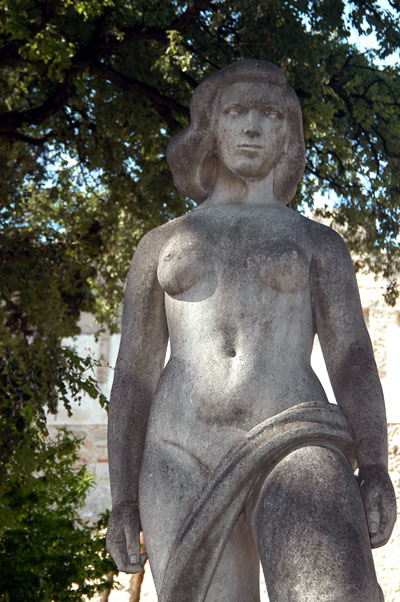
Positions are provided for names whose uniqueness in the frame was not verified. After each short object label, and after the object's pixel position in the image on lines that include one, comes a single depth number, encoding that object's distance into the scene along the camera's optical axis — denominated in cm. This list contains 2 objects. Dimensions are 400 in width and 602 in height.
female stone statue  259
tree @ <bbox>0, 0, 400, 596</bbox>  672
